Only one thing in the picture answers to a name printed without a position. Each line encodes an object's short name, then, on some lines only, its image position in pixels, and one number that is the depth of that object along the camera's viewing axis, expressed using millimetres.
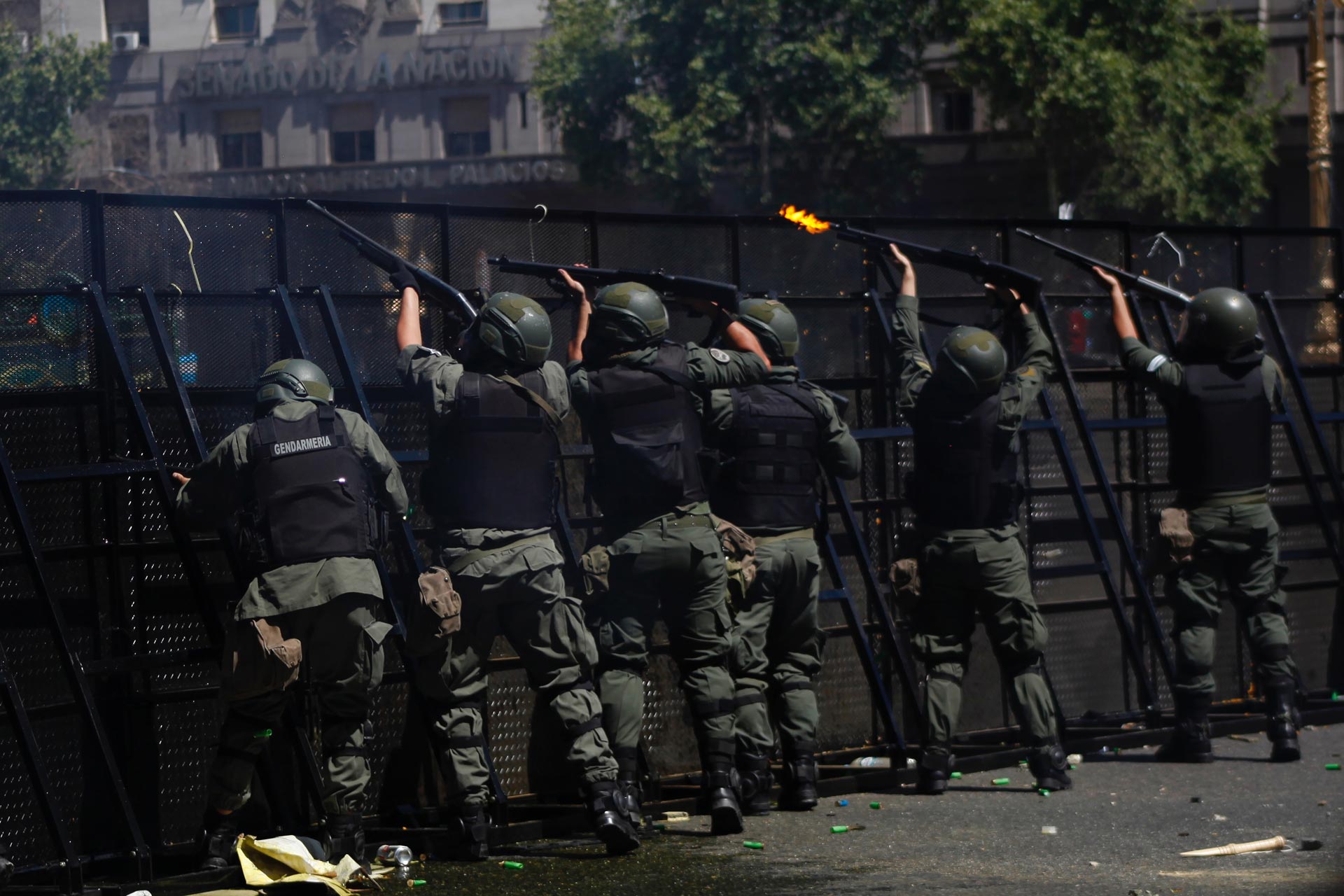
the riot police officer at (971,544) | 16141
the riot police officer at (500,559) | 13367
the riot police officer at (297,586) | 12508
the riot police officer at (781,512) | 15437
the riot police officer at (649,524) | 14305
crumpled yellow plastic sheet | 12086
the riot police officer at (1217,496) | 17797
